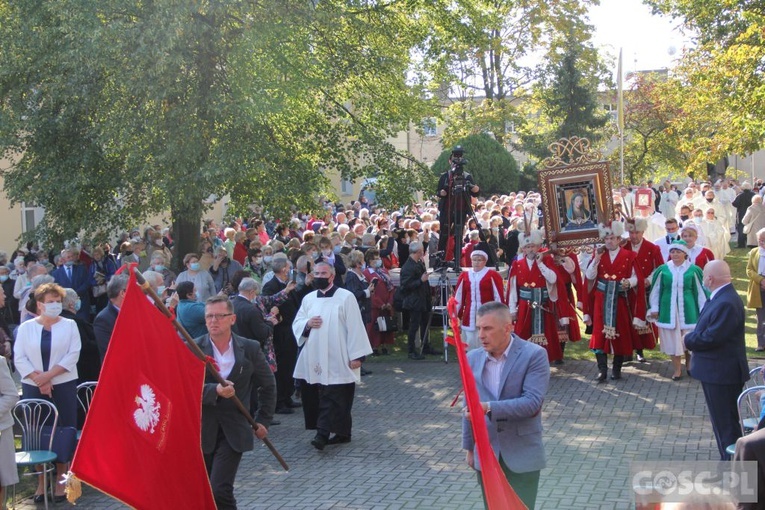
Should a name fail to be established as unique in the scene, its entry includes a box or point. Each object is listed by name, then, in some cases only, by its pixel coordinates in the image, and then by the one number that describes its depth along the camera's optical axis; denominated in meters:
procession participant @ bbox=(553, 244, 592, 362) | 13.82
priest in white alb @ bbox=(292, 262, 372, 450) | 10.32
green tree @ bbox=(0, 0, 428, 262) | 14.66
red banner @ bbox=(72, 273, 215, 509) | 5.85
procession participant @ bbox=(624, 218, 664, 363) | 13.41
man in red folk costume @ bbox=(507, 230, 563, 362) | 13.72
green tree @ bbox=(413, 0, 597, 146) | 42.59
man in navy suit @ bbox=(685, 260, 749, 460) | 8.24
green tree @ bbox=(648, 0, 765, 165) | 21.25
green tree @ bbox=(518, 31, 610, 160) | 40.94
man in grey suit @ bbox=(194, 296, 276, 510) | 6.88
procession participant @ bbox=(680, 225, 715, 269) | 13.14
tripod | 15.50
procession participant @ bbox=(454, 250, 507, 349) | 13.38
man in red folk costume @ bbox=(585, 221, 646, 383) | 13.13
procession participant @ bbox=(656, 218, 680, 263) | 15.92
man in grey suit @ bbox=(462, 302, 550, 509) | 6.03
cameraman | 16.72
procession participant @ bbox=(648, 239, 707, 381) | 12.77
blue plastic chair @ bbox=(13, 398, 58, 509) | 8.47
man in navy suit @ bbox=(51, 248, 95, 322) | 16.34
